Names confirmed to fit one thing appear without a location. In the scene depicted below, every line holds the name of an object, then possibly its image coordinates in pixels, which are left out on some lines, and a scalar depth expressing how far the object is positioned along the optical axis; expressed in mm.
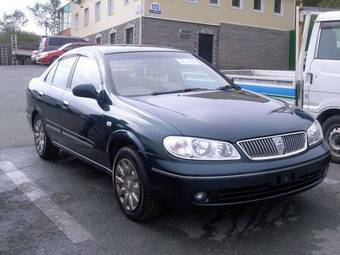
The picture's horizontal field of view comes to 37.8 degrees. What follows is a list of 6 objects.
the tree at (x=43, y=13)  81688
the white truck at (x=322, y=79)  6562
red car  28584
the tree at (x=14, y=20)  79250
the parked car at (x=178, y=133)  3945
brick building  29062
